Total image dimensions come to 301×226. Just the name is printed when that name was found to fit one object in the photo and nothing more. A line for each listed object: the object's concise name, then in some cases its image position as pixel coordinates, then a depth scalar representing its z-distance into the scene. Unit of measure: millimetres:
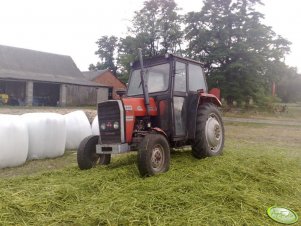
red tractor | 5297
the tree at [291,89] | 48500
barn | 28953
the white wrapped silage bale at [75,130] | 8445
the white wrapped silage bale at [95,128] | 8934
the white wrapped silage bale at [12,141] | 6230
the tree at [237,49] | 29984
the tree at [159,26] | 36719
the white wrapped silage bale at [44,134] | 7094
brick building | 45156
